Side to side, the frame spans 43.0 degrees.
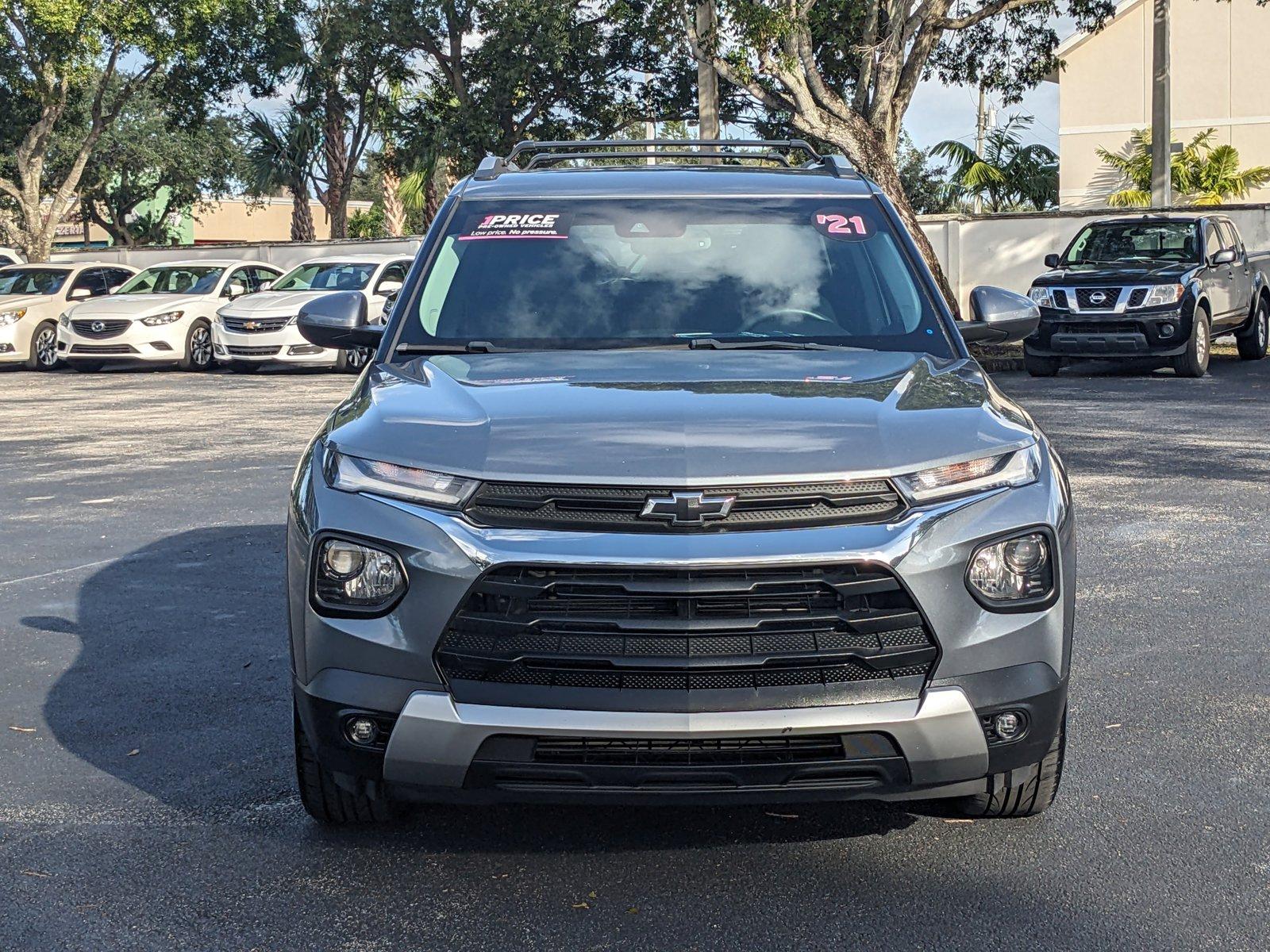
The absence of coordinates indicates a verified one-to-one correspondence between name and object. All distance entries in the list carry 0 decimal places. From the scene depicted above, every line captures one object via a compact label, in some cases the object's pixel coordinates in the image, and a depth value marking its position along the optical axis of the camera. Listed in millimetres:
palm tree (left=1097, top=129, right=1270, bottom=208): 35719
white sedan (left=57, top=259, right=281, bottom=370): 22828
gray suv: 3412
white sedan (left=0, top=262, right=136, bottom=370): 23969
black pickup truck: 17516
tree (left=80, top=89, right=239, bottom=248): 51500
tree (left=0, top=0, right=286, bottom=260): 29969
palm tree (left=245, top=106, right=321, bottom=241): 38969
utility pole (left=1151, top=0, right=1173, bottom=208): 23062
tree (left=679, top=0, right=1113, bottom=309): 20234
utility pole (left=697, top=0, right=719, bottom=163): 24641
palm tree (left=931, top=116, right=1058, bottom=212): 36000
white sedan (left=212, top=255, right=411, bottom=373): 21531
